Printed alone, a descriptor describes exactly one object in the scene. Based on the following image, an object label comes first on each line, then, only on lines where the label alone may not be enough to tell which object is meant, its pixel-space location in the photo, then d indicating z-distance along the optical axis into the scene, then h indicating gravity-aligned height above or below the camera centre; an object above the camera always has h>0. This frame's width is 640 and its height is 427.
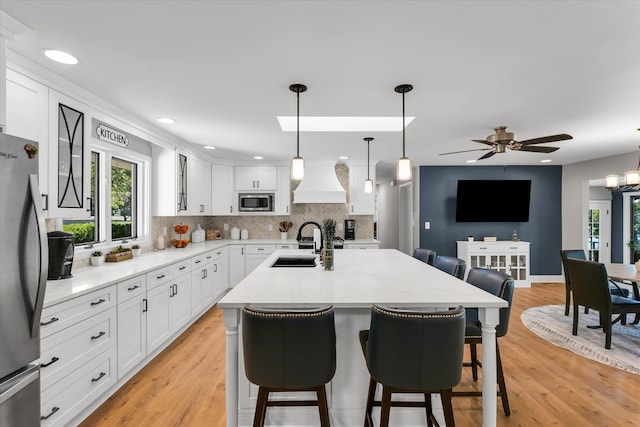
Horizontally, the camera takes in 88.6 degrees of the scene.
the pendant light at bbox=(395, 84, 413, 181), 2.50 +0.38
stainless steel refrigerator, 1.35 -0.29
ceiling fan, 3.20 +0.73
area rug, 3.14 -1.37
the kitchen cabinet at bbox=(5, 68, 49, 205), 1.97 +0.63
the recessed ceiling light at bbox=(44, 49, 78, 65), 1.98 +0.97
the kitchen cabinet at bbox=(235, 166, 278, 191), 6.01 +0.67
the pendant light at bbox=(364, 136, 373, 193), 4.68 +0.40
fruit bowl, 4.65 -0.42
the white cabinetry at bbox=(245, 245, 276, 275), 5.59 -0.70
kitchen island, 1.79 -0.49
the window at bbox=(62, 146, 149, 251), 3.26 +0.12
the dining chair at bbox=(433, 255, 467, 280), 2.80 -0.46
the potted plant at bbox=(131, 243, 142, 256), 3.64 -0.41
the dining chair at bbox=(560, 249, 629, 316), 4.12 -0.87
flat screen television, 6.36 +0.28
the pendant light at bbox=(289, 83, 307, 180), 2.53 +0.40
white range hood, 5.79 +0.49
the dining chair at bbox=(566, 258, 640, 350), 3.32 -0.86
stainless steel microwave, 5.93 +0.19
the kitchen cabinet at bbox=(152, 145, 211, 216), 4.27 +0.42
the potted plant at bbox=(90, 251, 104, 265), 3.05 -0.42
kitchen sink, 2.95 -0.45
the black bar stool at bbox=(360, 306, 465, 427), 1.51 -0.63
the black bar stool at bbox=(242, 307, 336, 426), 1.55 -0.64
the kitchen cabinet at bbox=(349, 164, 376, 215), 6.08 +0.37
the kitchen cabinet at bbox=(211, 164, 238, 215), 5.81 +0.40
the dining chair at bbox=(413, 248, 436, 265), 3.52 -0.47
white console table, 6.16 -0.81
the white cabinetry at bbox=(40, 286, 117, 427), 1.85 -0.90
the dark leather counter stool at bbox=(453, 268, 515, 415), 2.14 -0.58
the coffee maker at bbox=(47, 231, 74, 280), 2.33 -0.29
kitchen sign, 3.26 +0.81
